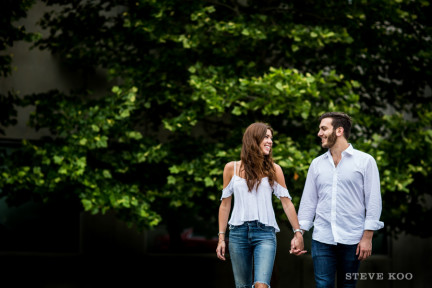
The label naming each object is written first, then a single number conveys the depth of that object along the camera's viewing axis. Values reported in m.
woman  11.09
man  10.48
